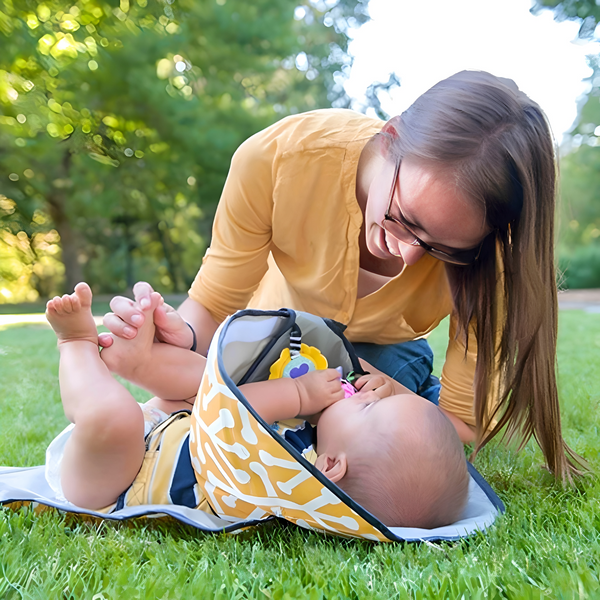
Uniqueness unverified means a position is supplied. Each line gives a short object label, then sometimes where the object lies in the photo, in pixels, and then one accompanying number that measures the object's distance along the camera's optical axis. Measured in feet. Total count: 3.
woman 4.15
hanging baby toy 4.97
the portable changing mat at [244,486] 3.34
